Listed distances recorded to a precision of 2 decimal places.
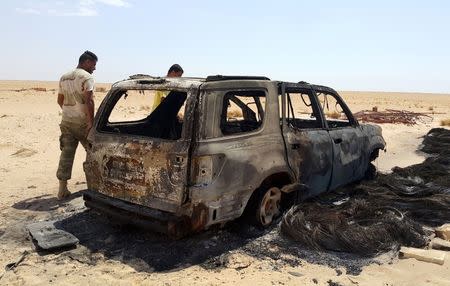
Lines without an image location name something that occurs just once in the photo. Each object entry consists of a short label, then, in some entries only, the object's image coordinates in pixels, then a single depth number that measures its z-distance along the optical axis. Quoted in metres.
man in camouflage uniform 6.21
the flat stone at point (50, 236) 4.67
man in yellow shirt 7.57
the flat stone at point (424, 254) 4.52
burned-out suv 4.29
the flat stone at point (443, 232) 5.22
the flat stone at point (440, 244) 4.92
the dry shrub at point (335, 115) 23.18
